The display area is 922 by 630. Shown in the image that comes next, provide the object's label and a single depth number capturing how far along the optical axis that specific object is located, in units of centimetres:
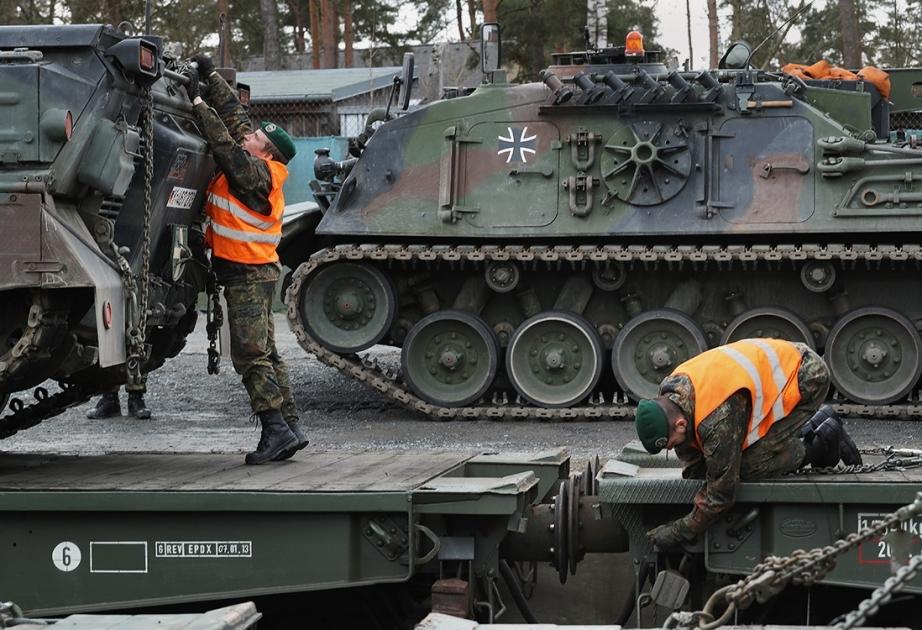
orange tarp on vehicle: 1442
